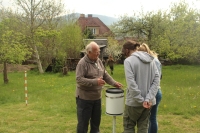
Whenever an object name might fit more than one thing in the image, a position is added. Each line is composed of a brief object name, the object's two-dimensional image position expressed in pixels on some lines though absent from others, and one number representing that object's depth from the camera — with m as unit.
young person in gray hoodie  3.18
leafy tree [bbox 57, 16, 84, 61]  23.17
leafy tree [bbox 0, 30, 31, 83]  11.98
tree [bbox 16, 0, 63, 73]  19.86
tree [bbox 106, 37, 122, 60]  28.17
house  43.06
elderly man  3.87
